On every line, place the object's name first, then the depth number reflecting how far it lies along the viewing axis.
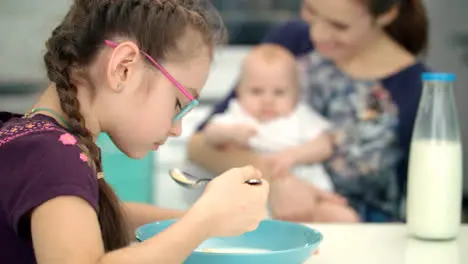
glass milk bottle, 1.76
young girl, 1.38
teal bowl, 1.62
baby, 2.40
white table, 1.65
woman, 2.30
